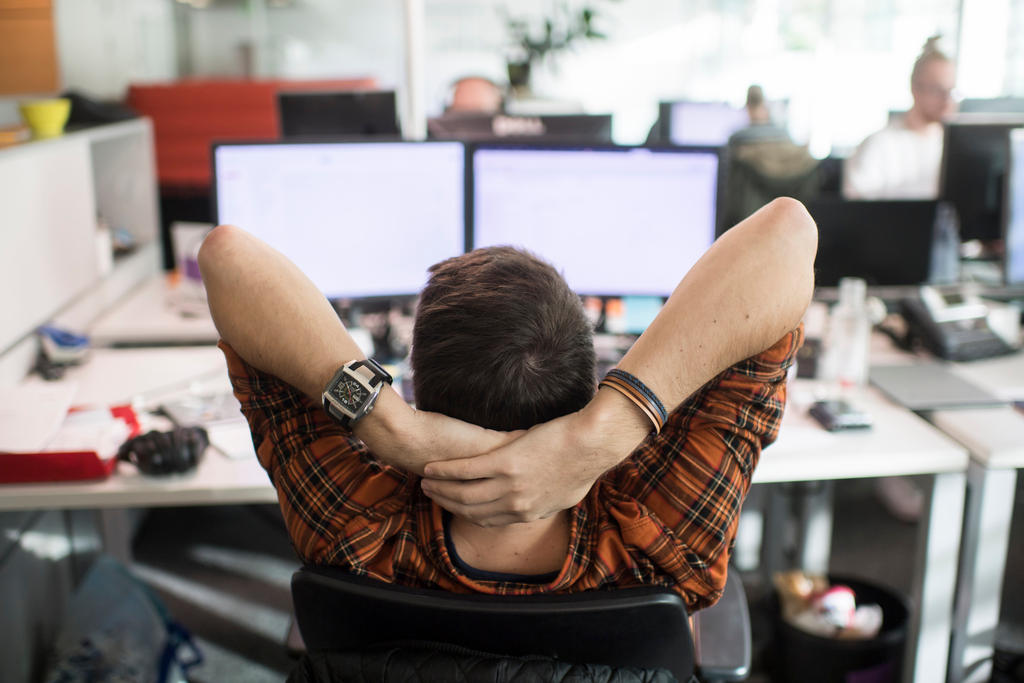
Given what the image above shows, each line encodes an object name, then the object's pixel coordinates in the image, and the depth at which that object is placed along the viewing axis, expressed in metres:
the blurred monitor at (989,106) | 3.59
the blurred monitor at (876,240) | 2.17
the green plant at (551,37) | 3.72
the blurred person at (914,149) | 3.21
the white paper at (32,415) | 1.45
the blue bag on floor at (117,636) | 1.77
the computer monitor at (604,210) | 1.86
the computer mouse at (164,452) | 1.39
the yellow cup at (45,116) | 2.13
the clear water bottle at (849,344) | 1.78
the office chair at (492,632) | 0.76
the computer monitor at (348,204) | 1.90
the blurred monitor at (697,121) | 4.35
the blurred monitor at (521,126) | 2.44
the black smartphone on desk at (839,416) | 1.57
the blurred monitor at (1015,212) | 2.05
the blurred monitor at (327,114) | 2.74
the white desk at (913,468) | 1.45
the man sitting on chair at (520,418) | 0.84
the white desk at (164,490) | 1.36
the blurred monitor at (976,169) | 2.41
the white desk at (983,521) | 1.50
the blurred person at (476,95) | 3.40
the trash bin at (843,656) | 1.80
